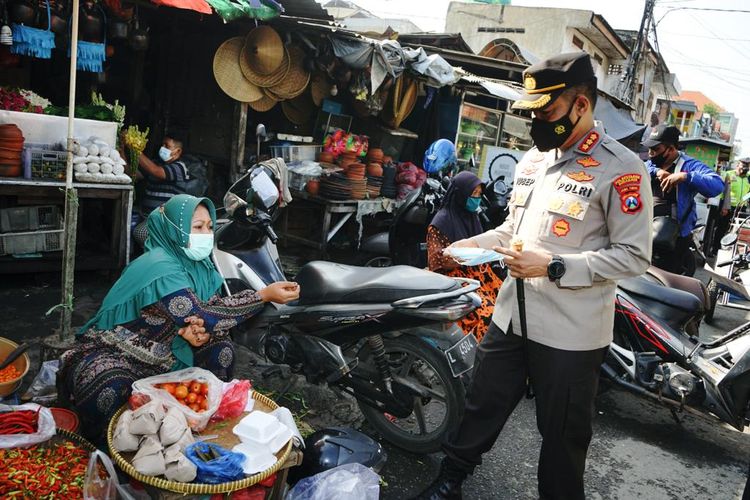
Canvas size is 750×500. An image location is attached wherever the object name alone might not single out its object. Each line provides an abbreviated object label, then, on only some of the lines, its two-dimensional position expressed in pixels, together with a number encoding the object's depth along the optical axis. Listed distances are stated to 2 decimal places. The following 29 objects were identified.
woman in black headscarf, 4.11
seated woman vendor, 2.41
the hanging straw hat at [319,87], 7.58
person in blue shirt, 5.11
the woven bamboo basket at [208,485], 1.91
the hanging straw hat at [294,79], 6.93
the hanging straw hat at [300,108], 7.95
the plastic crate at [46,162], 4.61
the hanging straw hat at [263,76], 6.50
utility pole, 18.92
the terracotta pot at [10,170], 4.48
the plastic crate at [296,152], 7.20
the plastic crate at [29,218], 4.59
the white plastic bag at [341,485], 2.22
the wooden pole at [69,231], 3.32
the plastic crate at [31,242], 4.59
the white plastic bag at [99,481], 1.98
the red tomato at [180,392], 2.37
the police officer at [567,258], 2.08
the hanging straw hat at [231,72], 6.36
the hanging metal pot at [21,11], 4.63
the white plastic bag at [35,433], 2.08
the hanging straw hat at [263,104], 6.91
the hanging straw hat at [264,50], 6.42
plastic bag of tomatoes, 2.27
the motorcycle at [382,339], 2.84
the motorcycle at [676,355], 3.36
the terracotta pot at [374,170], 7.42
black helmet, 2.42
